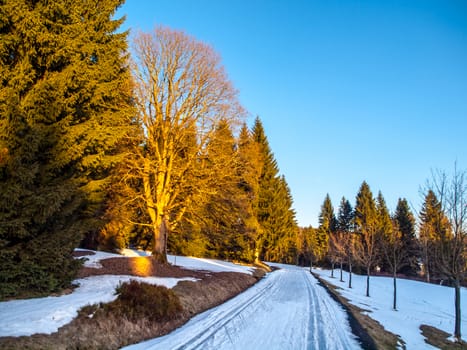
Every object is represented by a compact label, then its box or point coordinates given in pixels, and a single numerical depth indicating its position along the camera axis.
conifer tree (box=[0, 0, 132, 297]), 7.23
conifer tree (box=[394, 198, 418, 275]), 51.66
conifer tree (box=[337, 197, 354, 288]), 70.44
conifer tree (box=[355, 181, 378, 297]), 56.72
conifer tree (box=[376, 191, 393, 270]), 54.69
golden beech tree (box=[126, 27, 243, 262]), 15.55
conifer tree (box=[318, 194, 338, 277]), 69.06
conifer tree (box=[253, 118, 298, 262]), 38.66
